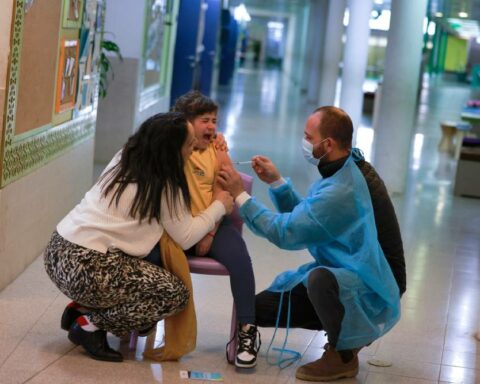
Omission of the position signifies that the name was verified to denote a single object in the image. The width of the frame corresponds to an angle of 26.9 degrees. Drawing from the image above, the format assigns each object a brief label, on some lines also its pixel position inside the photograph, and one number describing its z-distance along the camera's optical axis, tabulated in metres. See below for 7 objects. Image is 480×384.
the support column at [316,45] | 25.54
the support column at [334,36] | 19.33
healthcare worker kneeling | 4.04
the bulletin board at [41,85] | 4.91
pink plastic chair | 4.16
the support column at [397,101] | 10.27
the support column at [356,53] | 12.97
